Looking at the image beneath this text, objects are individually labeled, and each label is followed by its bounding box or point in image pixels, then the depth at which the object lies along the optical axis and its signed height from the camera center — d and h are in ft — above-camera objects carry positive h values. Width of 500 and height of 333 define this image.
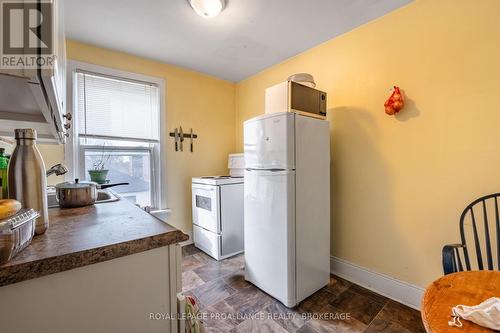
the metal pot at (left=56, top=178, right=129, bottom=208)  3.67 -0.45
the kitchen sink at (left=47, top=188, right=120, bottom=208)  4.62 -0.67
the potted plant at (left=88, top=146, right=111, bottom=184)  7.19 -0.21
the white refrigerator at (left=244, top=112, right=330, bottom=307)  5.62 -1.09
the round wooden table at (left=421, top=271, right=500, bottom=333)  2.28 -1.68
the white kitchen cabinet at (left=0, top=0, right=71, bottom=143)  1.60 +0.78
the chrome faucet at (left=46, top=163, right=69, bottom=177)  3.76 -0.02
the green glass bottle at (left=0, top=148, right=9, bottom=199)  2.47 -0.08
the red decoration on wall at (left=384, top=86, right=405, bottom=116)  5.68 +1.60
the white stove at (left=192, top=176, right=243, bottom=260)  8.34 -1.91
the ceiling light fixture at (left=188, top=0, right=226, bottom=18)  5.43 +4.04
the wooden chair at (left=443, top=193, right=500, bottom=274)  4.34 -1.43
